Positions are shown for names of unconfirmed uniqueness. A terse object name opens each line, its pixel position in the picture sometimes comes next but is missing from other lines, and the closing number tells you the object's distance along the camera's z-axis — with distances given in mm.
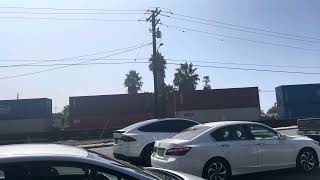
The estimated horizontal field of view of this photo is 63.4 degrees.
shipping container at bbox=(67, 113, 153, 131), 28388
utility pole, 21341
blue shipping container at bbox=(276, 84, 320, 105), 28155
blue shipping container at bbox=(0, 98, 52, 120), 27888
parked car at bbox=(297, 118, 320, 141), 8161
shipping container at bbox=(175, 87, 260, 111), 28971
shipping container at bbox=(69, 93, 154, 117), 28701
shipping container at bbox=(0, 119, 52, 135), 27755
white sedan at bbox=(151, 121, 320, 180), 5456
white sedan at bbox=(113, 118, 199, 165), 7568
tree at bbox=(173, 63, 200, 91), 47180
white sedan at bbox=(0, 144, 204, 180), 2341
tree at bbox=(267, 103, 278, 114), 71403
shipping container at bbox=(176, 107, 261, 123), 28904
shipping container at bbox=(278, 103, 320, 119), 28038
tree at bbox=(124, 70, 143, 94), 54976
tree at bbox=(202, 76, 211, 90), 59508
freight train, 27938
